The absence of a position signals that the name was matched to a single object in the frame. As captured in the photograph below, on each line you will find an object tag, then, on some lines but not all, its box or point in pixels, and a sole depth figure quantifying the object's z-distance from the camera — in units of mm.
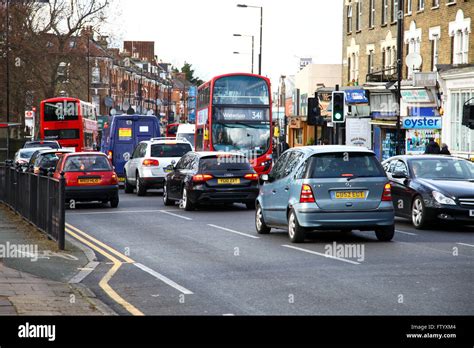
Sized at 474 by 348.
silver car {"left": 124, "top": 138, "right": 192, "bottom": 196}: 33688
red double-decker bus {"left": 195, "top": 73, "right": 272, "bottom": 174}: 37969
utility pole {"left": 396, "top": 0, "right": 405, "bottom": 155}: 32969
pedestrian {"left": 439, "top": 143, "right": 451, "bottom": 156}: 33938
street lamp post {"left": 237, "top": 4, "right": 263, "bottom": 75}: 61681
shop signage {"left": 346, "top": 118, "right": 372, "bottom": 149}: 35656
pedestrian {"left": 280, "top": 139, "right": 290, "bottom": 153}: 53722
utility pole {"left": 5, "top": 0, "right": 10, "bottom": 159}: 68362
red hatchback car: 27266
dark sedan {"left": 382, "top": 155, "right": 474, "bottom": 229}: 19422
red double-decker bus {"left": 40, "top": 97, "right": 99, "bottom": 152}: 60594
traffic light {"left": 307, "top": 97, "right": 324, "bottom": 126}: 28938
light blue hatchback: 16562
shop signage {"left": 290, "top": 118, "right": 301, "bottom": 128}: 79856
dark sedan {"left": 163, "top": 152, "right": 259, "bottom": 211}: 25562
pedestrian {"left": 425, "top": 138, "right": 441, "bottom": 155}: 34000
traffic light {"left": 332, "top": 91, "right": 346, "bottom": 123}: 28281
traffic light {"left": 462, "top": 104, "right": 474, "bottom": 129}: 24922
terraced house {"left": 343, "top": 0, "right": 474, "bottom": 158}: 40969
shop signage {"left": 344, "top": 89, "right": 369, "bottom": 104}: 51406
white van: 60656
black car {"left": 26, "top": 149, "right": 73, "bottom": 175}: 31988
